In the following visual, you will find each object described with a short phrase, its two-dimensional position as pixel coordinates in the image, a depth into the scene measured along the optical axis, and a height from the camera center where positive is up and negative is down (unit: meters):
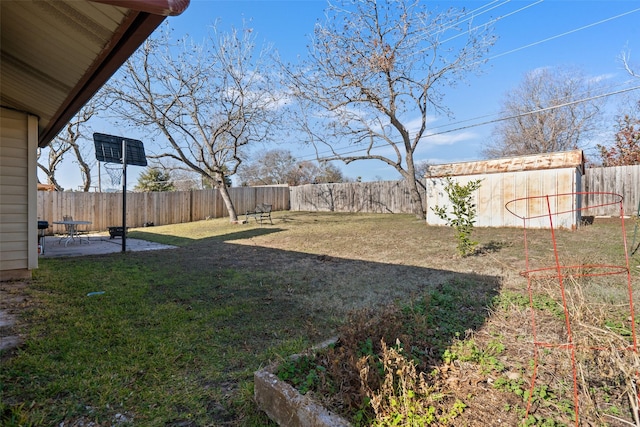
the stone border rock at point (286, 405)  1.41 -0.96
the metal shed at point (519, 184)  7.14 +0.57
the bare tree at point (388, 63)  9.80 +4.63
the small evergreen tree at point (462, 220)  5.46 -0.26
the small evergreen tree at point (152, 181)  23.66 +1.80
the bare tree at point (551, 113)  16.38 +5.18
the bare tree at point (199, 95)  10.90 +4.06
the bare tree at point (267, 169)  29.40 +3.50
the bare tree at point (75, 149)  14.85 +2.92
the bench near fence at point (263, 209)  12.02 -0.14
